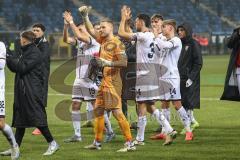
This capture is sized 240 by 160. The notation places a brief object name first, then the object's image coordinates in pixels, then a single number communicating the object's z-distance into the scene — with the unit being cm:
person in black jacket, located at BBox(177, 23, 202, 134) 1332
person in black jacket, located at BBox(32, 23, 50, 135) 1205
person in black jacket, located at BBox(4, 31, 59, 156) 993
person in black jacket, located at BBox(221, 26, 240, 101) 1173
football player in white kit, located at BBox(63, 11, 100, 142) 1195
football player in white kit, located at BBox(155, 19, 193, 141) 1159
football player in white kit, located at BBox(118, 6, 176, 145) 1107
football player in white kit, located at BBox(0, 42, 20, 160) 938
